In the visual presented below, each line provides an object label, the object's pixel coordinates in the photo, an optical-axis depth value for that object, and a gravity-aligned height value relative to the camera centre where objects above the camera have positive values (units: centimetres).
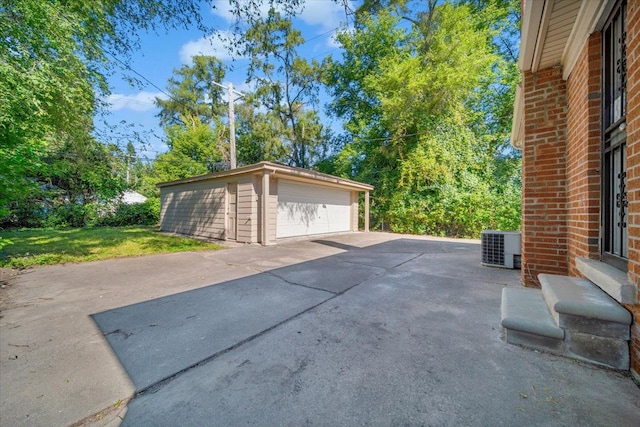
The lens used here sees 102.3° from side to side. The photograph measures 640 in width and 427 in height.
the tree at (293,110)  1803 +798
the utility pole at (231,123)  1162 +426
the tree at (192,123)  1941 +764
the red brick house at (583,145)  160 +69
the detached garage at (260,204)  804 +47
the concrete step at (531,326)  184 -79
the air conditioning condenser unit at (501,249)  459 -54
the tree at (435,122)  1119 +488
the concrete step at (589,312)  161 -60
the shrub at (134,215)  1459 +1
